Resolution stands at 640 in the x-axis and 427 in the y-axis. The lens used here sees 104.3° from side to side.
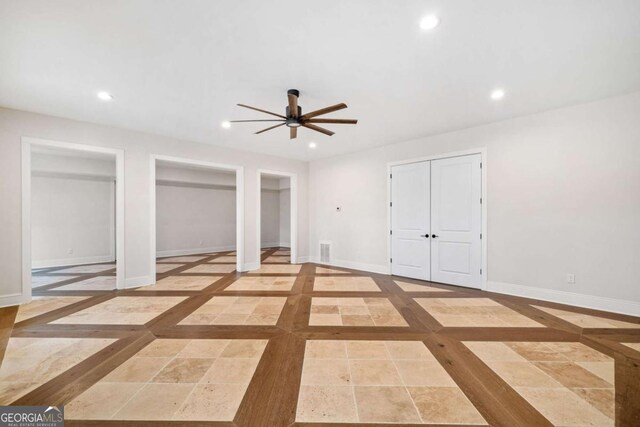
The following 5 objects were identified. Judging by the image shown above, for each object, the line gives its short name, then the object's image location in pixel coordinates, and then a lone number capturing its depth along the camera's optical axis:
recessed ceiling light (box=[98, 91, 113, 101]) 3.23
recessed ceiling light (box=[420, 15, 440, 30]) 1.99
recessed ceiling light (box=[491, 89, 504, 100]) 3.18
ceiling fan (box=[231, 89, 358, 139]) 2.88
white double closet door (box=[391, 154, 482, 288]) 4.47
